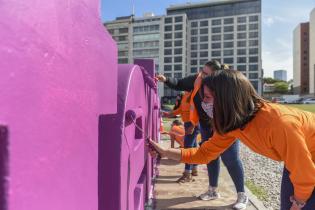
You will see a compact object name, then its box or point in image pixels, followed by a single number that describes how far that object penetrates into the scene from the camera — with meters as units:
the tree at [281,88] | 129.88
